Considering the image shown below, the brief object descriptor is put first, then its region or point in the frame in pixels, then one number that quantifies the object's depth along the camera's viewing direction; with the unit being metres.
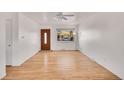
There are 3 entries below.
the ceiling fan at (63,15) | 4.25
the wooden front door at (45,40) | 7.76
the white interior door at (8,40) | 3.24
